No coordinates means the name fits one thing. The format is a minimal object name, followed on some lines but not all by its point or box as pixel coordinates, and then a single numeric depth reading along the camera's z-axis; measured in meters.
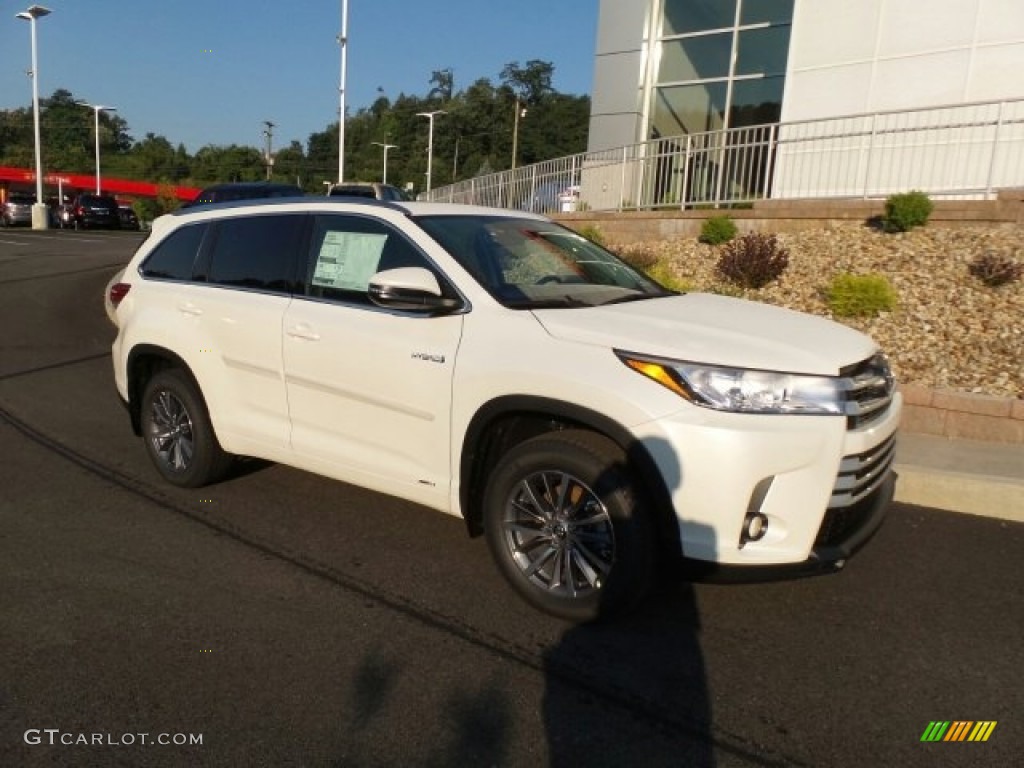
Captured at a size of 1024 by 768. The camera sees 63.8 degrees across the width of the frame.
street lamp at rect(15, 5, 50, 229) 37.19
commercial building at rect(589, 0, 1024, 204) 12.08
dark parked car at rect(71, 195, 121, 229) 37.91
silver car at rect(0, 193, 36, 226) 39.75
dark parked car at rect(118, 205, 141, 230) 39.97
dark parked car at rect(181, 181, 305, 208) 13.54
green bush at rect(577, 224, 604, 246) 12.06
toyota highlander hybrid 3.10
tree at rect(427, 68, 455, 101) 138.38
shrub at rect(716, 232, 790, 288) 9.33
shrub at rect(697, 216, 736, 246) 10.88
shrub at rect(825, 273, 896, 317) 7.96
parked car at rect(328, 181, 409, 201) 18.17
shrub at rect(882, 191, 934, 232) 9.42
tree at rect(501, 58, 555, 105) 125.44
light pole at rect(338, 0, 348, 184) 30.08
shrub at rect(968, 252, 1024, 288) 7.94
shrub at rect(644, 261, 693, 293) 9.20
